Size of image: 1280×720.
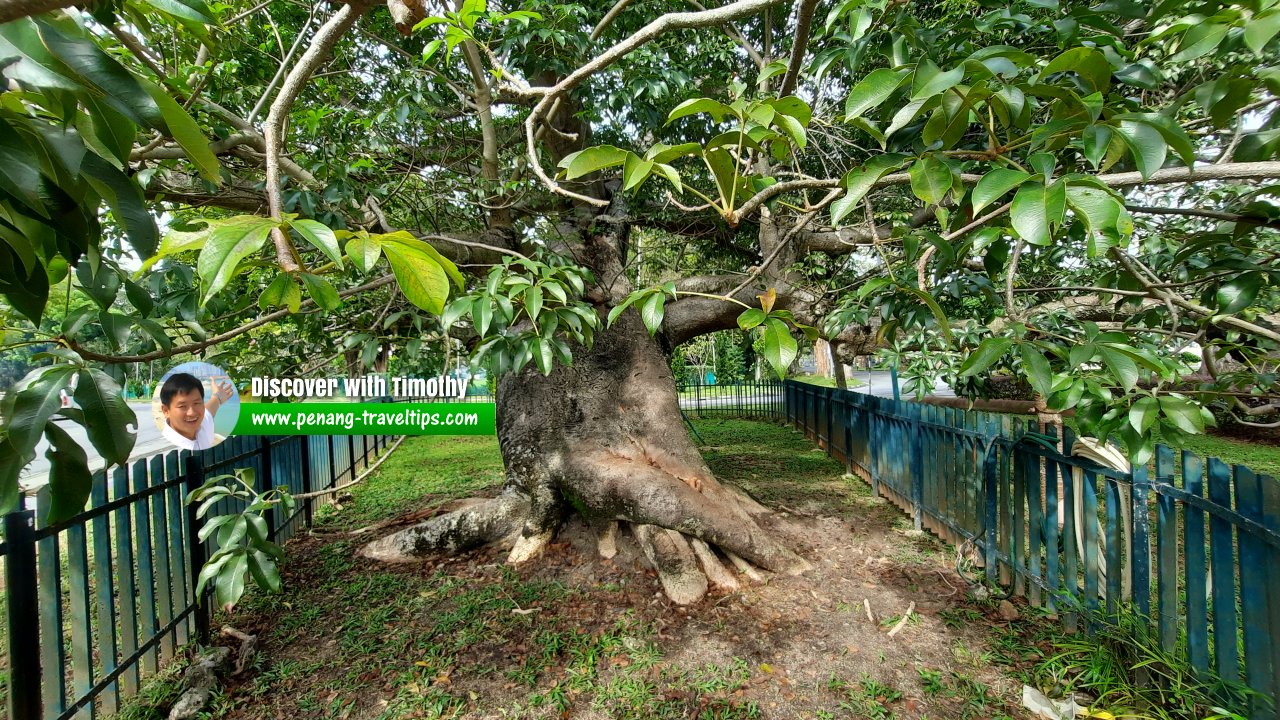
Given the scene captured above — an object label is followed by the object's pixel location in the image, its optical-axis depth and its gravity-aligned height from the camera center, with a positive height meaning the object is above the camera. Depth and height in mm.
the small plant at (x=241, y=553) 2445 -798
